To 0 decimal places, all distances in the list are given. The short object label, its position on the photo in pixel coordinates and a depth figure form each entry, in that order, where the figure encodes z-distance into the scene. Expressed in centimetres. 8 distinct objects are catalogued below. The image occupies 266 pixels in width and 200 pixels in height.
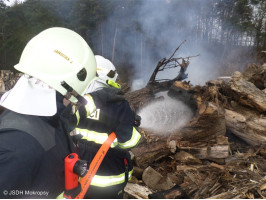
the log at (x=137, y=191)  335
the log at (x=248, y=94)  494
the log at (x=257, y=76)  651
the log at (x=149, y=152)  409
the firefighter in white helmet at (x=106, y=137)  214
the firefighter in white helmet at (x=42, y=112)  95
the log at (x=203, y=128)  440
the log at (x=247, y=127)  456
